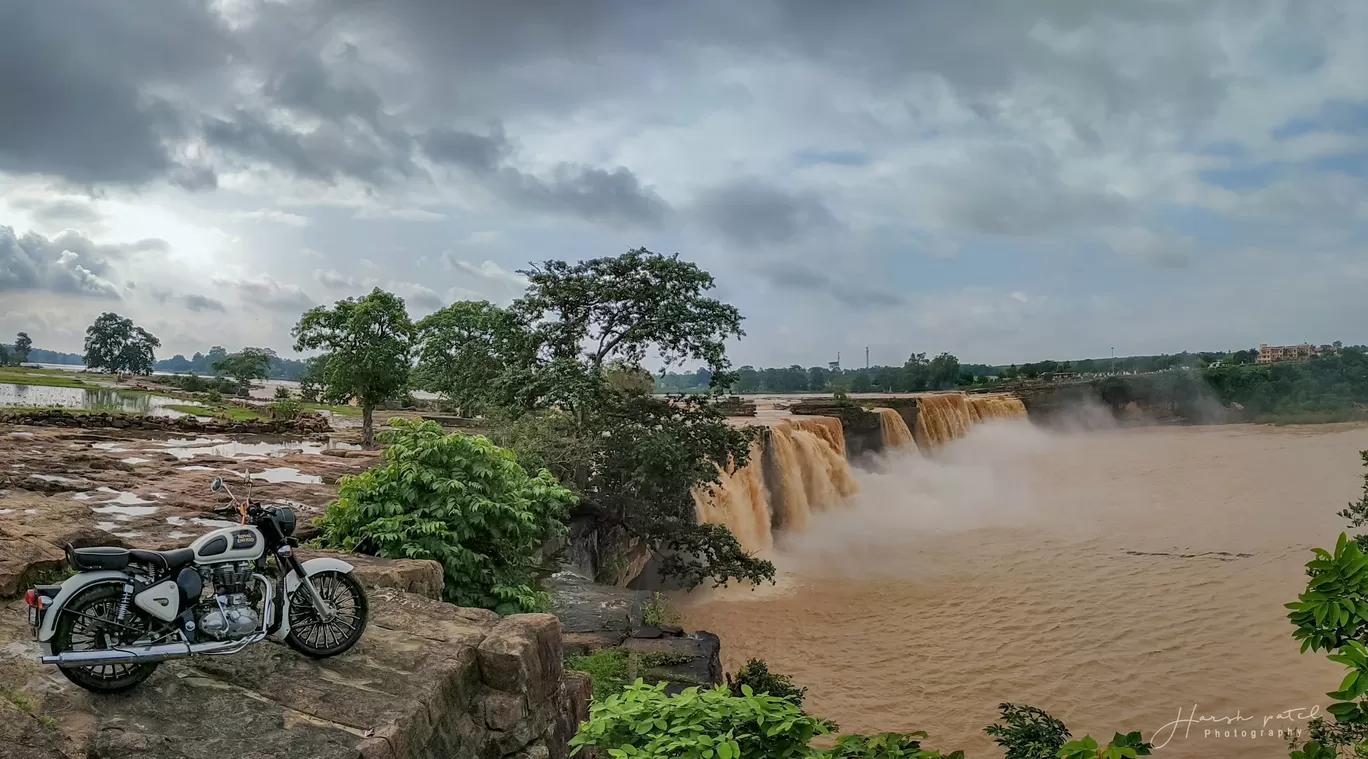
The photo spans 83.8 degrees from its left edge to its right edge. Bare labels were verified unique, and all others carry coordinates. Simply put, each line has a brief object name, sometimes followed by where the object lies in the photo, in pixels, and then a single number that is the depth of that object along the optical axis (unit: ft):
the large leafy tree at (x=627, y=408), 44.39
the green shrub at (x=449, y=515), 25.18
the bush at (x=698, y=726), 9.68
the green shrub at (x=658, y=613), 39.49
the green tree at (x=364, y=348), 56.39
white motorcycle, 13.70
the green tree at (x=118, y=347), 149.48
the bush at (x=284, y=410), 75.26
